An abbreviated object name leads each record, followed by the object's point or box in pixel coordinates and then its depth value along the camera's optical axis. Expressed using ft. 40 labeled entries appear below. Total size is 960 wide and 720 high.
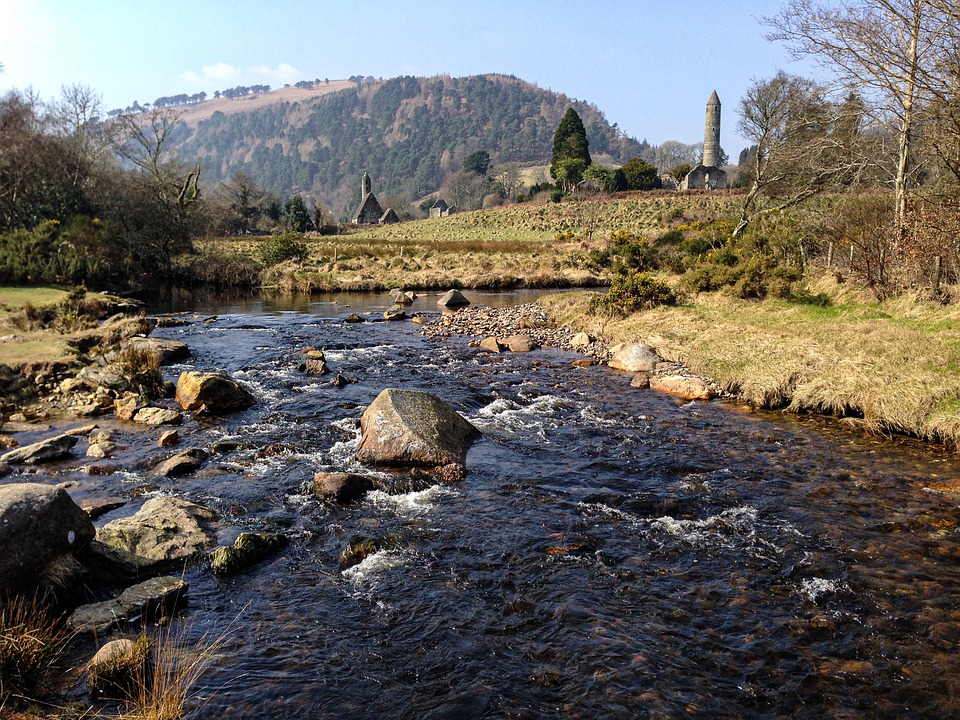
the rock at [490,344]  61.31
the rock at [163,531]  22.66
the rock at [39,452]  31.94
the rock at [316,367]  52.13
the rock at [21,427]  37.11
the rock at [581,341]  60.20
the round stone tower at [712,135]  370.32
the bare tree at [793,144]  62.85
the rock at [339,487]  27.84
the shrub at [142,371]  44.88
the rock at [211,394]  41.57
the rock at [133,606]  18.60
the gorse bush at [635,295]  67.56
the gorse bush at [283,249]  138.82
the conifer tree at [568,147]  282.95
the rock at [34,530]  18.48
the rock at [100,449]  33.14
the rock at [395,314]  82.99
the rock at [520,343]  61.31
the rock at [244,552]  22.20
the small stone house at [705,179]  282.77
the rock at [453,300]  94.32
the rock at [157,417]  39.11
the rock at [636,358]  50.46
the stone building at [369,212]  333.01
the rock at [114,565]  21.13
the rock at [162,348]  54.70
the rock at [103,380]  44.52
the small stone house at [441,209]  379.76
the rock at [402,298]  98.92
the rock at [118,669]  15.71
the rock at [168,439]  35.24
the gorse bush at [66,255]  84.99
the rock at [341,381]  48.08
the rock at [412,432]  31.91
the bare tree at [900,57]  47.32
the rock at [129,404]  40.22
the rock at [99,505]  26.37
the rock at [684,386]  43.09
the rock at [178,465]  30.94
